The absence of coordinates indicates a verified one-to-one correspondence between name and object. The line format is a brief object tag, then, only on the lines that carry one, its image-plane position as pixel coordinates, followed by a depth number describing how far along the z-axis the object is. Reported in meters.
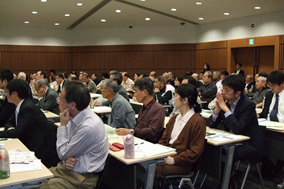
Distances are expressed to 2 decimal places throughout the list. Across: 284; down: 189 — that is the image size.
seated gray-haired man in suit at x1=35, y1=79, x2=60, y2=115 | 5.57
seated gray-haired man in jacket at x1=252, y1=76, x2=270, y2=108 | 6.54
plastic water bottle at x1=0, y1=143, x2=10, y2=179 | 2.04
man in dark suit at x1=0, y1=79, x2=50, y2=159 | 3.15
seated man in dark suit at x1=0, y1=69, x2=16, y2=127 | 4.02
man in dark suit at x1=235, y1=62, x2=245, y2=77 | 12.93
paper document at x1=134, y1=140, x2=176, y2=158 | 2.66
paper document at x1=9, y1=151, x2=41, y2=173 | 2.27
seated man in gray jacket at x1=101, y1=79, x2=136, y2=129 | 3.89
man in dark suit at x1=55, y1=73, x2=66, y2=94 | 9.25
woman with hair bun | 2.90
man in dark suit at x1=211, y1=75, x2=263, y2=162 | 3.41
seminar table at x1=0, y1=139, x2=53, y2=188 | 2.02
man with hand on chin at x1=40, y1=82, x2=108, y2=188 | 2.40
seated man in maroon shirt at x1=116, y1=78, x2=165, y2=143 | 3.51
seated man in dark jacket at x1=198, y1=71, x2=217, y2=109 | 7.69
